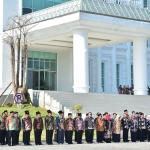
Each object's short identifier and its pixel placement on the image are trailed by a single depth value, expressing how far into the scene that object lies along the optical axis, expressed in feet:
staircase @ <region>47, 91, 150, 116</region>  96.99
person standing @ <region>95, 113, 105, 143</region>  64.85
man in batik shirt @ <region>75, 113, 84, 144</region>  63.87
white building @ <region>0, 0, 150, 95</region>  109.29
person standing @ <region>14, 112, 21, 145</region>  61.00
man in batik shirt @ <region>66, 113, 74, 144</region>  63.36
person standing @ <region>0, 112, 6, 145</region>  61.77
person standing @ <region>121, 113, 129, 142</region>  67.36
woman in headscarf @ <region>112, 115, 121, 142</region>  66.23
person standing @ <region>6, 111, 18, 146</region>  60.54
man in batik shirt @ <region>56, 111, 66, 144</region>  62.75
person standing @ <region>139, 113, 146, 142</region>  68.80
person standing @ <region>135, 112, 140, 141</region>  68.59
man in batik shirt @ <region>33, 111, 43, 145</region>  61.77
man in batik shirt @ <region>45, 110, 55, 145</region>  62.46
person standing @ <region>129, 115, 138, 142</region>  67.72
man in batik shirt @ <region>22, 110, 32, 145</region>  61.31
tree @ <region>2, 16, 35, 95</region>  107.49
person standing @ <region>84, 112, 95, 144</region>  64.64
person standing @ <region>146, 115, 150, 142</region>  69.34
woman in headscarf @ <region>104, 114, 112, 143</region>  65.62
